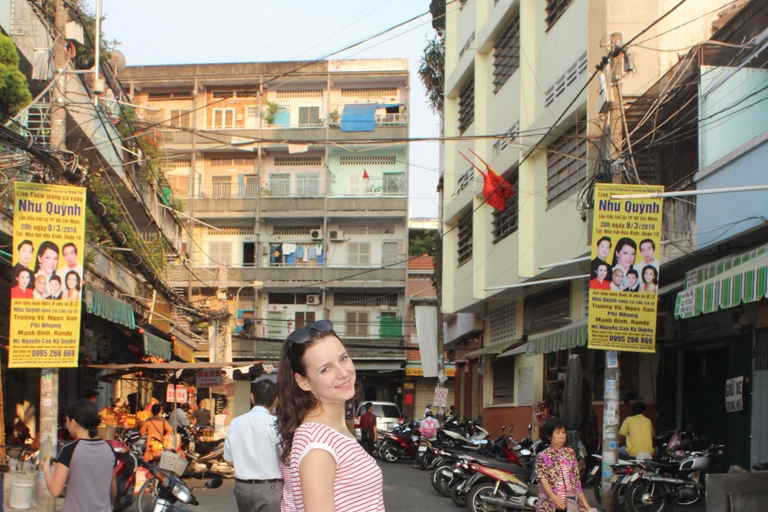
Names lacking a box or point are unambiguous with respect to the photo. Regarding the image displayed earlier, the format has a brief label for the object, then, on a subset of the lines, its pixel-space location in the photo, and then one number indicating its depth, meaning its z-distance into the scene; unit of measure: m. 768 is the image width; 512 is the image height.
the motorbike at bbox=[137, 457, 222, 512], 6.99
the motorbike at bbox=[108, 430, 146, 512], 9.51
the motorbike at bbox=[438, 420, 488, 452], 17.69
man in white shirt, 5.95
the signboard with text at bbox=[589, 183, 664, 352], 11.27
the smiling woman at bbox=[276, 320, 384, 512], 2.68
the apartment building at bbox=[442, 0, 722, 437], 15.45
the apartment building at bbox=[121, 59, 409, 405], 42.34
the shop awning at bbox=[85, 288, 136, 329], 13.64
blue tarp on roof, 42.12
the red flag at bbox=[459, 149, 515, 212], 20.88
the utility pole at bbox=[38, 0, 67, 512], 10.80
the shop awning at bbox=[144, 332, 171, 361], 19.00
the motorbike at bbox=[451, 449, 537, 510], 11.84
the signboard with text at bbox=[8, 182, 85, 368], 10.26
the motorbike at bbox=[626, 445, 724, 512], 11.15
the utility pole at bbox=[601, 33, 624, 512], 11.62
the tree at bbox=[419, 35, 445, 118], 31.02
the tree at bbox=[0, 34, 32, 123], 10.73
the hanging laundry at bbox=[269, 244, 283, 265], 42.91
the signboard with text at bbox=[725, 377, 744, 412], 12.66
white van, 28.98
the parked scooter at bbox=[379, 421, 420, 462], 22.88
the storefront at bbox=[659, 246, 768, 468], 9.72
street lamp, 41.01
